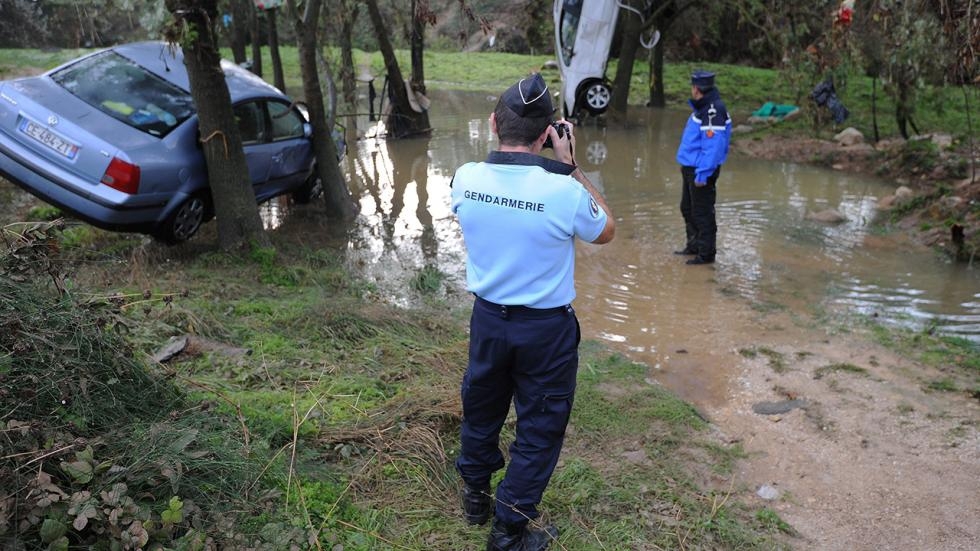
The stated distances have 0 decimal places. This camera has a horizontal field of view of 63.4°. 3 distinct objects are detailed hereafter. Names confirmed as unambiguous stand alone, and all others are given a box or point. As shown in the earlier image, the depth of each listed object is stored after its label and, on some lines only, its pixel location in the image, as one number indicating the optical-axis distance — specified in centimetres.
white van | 1495
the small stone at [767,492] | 413
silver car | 651
